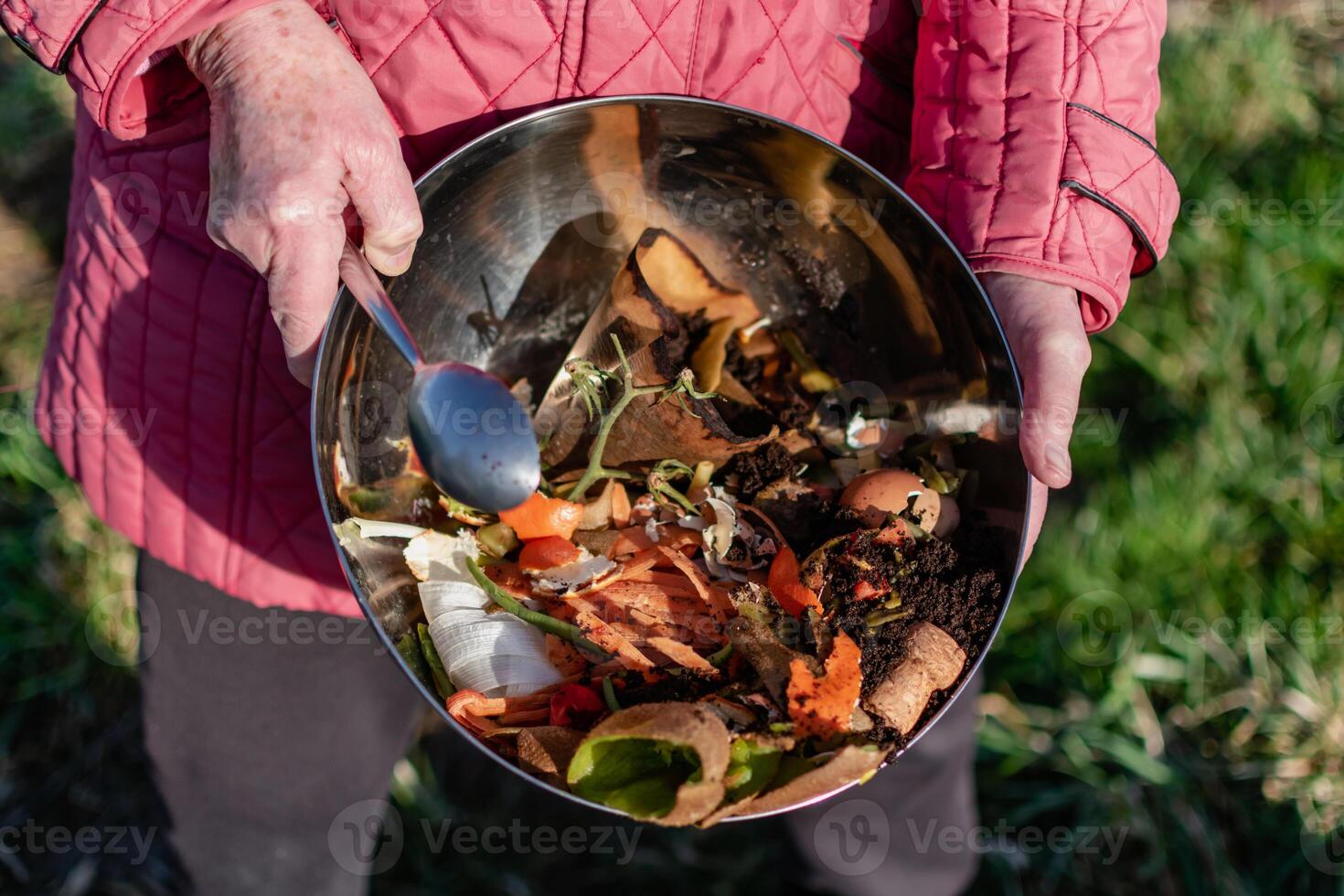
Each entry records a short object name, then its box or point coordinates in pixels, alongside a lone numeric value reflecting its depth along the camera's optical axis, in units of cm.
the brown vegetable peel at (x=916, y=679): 78
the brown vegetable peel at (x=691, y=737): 75
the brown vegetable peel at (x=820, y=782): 75
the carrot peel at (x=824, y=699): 77
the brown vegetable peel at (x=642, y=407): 83
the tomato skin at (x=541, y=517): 83
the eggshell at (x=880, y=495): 82
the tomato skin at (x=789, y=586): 80
